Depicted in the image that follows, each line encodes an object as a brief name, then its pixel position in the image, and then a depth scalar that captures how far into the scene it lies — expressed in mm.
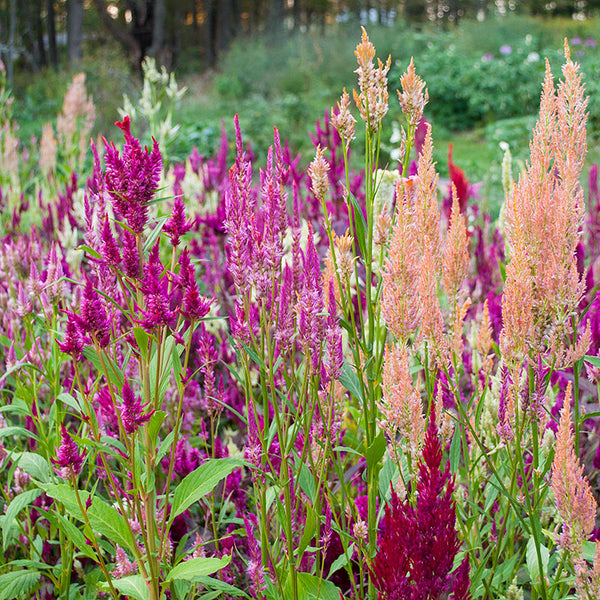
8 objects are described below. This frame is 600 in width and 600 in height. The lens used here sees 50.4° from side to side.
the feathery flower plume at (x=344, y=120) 1202
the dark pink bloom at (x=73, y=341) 1152
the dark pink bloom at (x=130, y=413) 1064
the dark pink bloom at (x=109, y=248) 1085
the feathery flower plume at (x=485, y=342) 1437
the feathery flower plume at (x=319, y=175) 1244
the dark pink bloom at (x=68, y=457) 1235
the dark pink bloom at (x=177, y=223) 1143
